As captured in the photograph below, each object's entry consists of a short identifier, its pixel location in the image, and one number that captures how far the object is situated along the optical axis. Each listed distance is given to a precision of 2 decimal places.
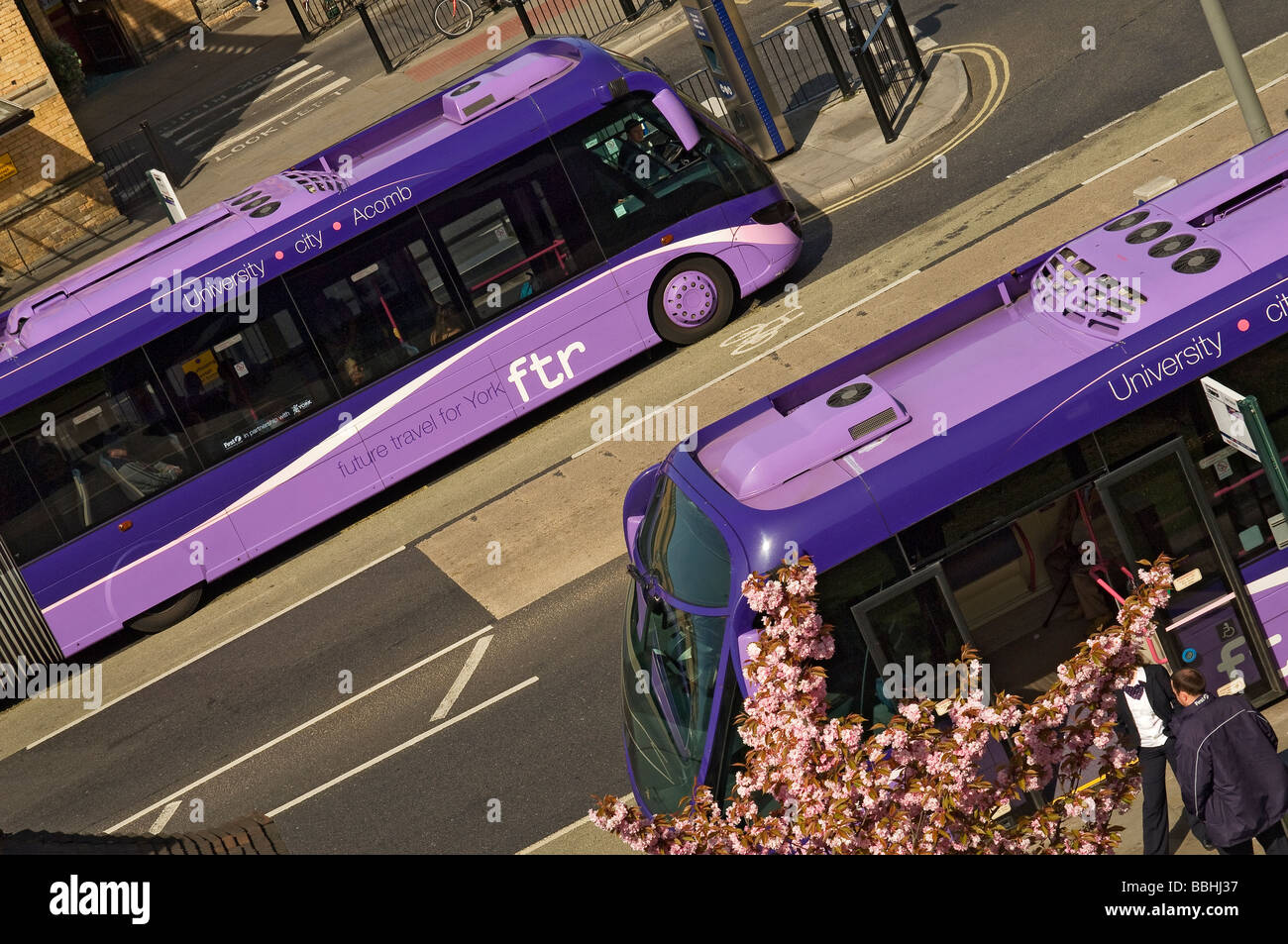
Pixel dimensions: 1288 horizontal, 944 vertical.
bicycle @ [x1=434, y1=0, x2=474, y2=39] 31.28
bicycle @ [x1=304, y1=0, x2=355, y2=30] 35.72
